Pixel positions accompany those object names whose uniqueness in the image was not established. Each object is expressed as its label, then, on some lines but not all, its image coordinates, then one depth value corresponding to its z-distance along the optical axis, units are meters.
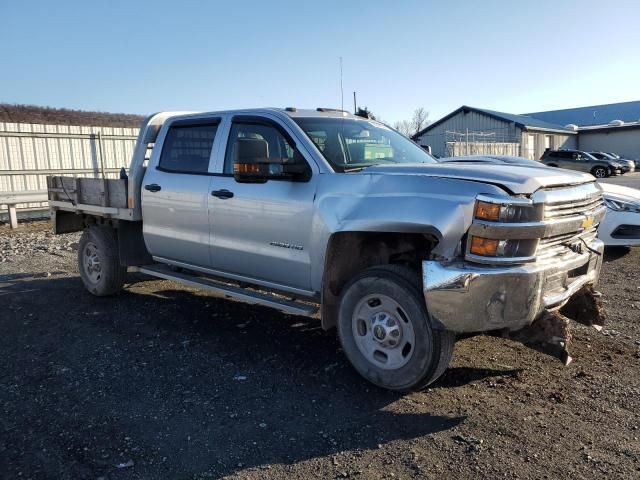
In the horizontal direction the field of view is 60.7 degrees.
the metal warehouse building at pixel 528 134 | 41.66
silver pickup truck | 3.38
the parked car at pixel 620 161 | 35.00
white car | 7.42
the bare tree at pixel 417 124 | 69.75
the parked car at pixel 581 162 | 33.56
